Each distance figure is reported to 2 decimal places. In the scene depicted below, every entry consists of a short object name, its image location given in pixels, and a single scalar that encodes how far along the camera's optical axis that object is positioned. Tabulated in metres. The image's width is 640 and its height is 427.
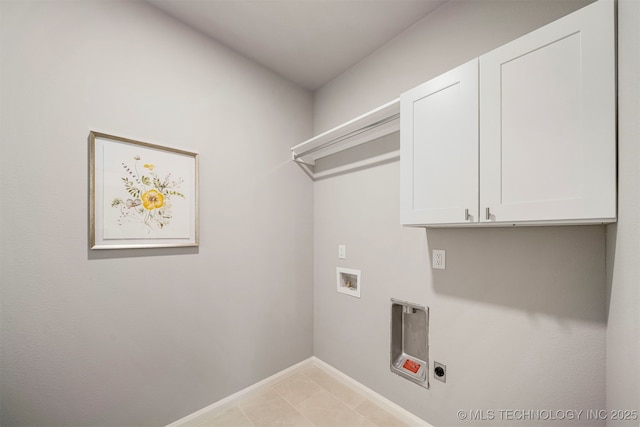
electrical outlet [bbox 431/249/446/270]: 1.56
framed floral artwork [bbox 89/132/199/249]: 1.38
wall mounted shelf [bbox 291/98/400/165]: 1.66
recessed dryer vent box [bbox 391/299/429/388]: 1.67
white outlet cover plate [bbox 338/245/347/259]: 2.19
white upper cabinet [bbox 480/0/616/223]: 0.85
